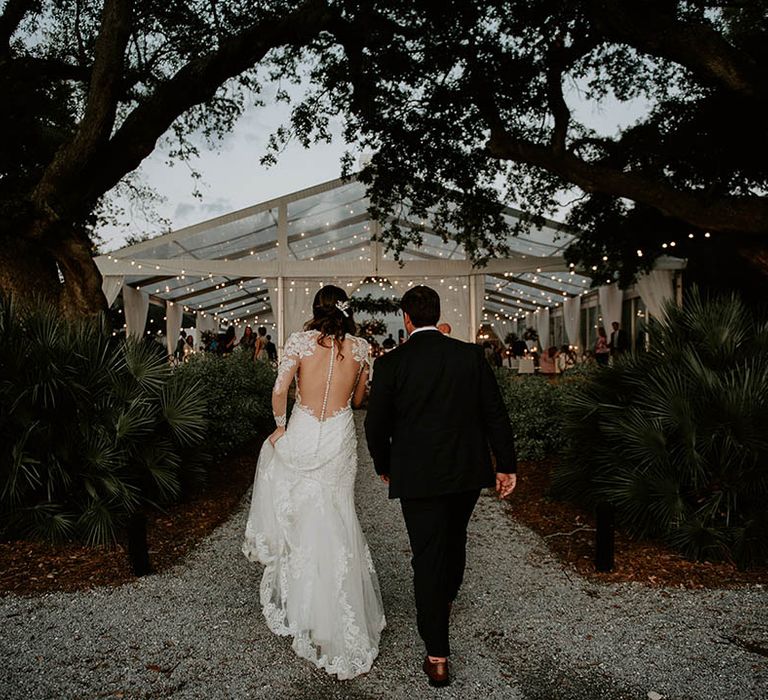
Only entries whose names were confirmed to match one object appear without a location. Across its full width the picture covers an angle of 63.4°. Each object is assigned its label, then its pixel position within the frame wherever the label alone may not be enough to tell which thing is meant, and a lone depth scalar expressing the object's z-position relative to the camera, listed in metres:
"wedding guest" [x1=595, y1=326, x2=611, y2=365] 15.95
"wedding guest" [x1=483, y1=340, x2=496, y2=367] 19.52
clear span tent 17.22
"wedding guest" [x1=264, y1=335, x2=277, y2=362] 19.67
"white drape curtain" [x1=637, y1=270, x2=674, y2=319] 16.44
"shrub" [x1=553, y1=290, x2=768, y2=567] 4.61
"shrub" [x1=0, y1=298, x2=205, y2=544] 5.12
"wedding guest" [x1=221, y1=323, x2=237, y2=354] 17.47
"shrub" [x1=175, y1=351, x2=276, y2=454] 8.29
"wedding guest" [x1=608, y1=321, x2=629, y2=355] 16.23
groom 2.97
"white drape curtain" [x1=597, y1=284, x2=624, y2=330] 18.64
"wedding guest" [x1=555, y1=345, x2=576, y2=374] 16.20
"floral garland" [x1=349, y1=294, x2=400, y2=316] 21.19
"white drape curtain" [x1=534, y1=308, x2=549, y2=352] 26.86
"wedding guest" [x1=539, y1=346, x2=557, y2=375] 17.61
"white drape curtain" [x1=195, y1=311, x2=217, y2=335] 27.75
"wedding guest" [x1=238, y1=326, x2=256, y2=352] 18.45
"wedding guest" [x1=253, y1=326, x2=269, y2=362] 16.36
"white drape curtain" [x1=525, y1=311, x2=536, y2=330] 30.06
